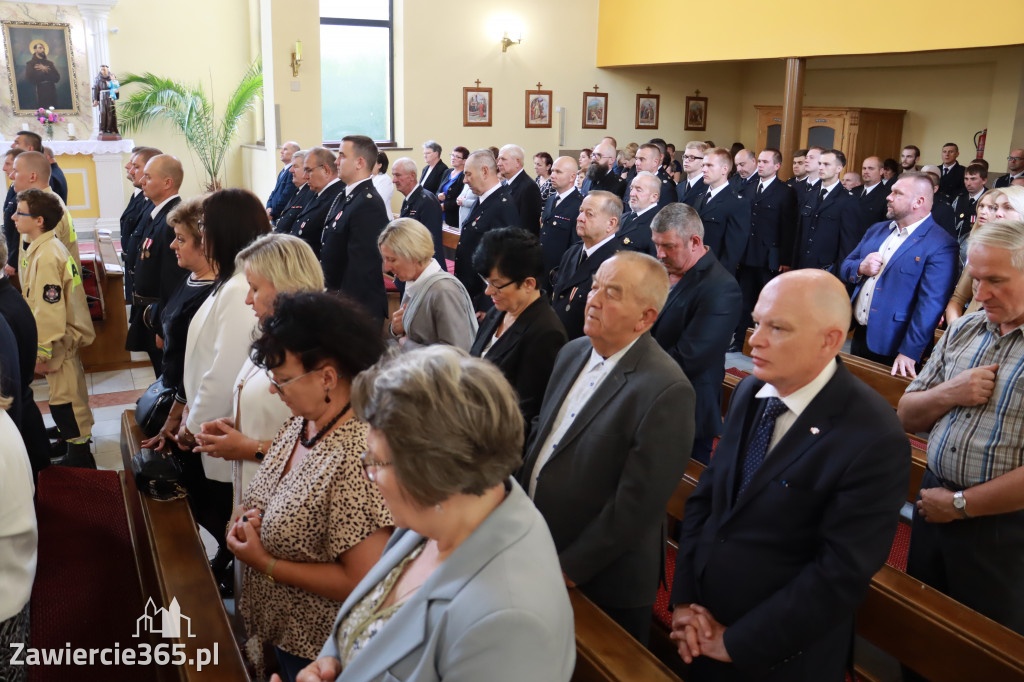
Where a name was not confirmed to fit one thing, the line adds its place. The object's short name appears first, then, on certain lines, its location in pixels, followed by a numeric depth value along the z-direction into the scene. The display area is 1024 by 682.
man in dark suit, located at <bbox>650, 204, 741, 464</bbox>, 3.53
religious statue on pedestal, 11.52
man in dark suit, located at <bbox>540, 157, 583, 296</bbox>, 6.54
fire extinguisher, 11.56
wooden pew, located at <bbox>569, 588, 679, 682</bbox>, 1.81
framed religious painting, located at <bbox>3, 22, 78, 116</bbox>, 11.63
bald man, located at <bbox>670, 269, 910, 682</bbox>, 1.70
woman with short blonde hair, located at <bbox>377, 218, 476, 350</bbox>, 3.52
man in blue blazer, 4.09
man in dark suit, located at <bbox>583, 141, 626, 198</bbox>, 8.68
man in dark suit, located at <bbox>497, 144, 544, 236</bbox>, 6.93
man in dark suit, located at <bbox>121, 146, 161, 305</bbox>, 5.28
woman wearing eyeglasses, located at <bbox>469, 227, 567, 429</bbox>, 2.87
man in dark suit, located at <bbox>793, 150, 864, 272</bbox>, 7.75
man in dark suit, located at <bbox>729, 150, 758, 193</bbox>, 8.73
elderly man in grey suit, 2.10
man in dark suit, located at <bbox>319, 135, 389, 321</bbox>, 5.14
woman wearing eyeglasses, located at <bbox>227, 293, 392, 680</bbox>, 1.78
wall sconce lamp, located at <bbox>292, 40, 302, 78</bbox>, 10.61
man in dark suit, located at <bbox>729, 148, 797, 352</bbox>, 7.80
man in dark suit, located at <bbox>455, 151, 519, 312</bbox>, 5.82
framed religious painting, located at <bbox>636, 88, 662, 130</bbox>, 14.65
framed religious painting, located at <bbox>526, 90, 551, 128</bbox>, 13.71
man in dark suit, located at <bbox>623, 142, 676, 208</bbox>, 8.12
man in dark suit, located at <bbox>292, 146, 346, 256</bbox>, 5.79
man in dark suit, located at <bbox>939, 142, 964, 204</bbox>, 10.35
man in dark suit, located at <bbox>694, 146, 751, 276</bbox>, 6.74
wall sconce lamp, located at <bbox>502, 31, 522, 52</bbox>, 13.15
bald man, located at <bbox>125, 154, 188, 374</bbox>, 4.39
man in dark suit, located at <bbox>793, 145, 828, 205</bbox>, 8.16
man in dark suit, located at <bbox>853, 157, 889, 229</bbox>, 8.74
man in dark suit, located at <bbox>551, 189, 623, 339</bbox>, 4.40
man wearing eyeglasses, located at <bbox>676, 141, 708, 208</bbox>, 8.05
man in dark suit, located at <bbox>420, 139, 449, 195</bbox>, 10.35
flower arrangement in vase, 11.72
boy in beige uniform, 4.19
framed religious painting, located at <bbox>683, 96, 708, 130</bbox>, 15.16
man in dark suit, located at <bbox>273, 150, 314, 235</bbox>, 6.65
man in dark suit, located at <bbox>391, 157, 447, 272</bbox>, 6.51
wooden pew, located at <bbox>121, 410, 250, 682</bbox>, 1.89
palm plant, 12.94
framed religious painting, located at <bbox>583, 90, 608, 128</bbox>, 14.11
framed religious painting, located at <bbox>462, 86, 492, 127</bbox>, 13.21
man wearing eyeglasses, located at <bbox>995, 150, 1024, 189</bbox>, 9.23
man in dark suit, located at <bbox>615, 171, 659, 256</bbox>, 5.28
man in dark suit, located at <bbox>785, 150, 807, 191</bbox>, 9.20
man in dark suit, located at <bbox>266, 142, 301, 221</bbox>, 9.20
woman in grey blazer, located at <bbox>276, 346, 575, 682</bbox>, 1.20
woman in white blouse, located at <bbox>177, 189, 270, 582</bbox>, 2.77
